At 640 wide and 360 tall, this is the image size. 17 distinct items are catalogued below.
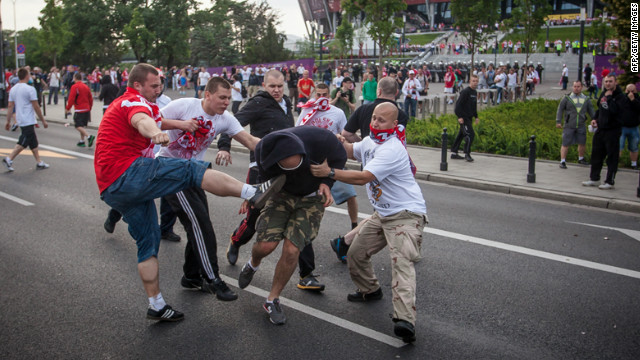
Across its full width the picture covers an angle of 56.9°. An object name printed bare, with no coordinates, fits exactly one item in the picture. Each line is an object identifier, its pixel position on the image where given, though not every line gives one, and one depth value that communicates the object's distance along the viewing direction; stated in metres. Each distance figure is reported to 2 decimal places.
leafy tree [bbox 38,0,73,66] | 52.82
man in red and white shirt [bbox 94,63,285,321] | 4.46
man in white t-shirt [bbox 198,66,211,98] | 32.09
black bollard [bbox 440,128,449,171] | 12.49
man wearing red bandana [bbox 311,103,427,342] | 4.62
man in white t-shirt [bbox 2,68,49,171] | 12.24
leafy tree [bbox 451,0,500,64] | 29.92
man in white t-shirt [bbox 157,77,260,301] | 5.34
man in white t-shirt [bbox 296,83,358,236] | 6.85
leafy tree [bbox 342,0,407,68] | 20.41
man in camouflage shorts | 4.57
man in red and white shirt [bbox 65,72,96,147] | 16.09
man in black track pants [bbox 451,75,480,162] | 13.49
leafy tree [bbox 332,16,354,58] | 55.36
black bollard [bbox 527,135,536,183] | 11.23
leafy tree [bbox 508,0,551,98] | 26.48
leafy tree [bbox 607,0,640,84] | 10.78
